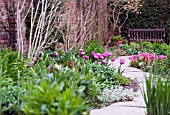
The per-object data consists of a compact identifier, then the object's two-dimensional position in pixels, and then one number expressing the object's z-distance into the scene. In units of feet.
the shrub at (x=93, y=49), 18.82
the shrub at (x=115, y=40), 35.29
